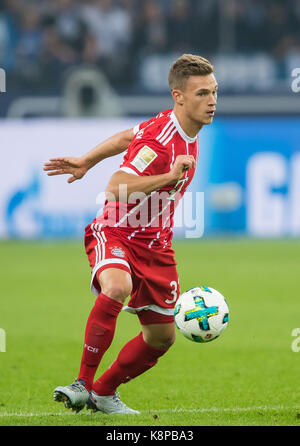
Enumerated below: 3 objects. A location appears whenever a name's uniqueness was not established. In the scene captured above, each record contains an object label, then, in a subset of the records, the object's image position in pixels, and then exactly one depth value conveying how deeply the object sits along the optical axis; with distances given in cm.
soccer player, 998
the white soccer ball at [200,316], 1034
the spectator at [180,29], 3834
